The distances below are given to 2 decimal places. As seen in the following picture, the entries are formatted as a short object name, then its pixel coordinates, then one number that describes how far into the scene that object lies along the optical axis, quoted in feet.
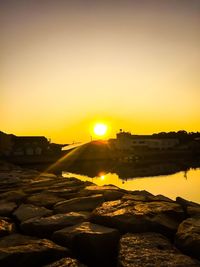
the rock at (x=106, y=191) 9.47
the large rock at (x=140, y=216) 6.37
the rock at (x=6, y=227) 6.68
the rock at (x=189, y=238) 5.33
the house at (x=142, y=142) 171.72
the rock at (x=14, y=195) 10.26
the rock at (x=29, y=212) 7.80
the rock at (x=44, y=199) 9.20
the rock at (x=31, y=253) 5.12
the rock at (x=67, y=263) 4.91
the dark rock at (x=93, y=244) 5.61
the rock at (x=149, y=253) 4.78
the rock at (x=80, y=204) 8.28
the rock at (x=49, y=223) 6.70
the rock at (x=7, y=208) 8.45
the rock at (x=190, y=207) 7.83
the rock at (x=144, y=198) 9.10
